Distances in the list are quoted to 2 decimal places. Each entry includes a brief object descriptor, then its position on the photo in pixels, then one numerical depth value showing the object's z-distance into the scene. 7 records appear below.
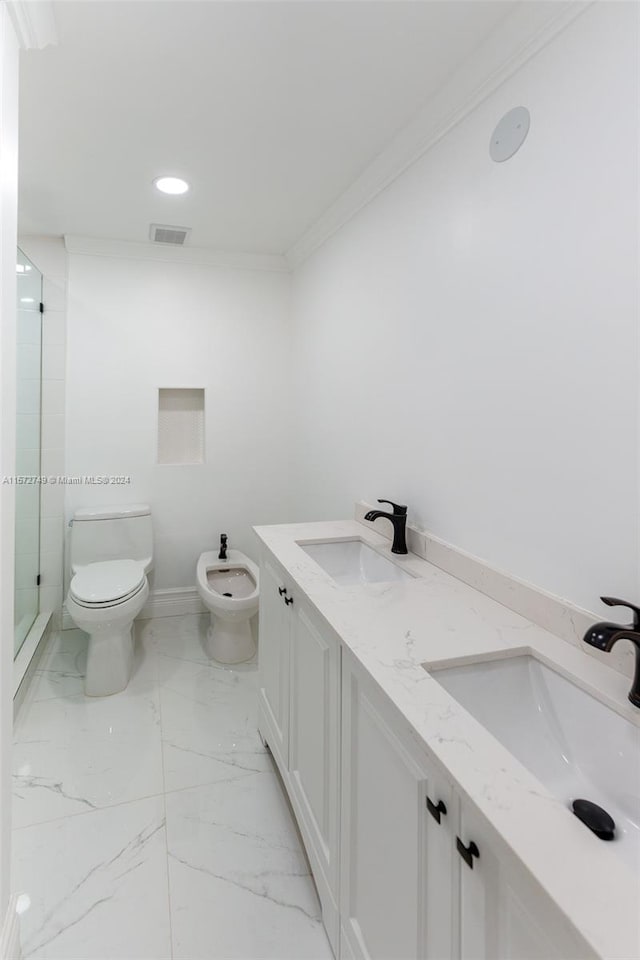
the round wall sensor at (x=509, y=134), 1.29
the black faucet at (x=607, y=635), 0.81
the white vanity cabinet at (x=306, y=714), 1.23
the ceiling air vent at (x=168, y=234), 2.71
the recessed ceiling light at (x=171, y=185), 2.17
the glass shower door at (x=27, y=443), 2.64
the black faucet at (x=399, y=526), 1.77
